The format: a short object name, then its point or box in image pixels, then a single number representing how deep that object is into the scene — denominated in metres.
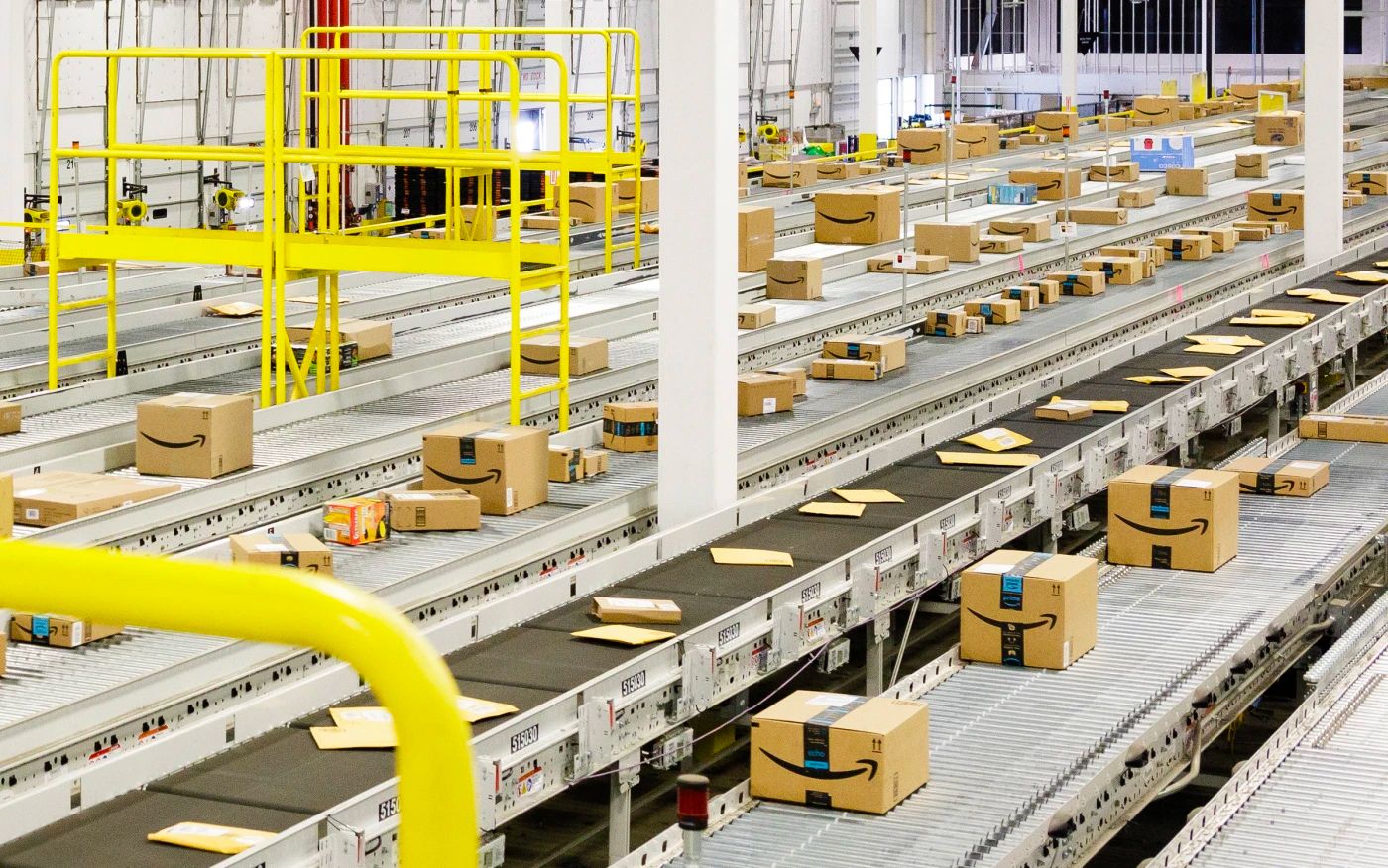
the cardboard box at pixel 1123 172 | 21.11
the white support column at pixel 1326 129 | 16.28
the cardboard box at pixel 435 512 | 8.69
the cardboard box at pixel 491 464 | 8.92
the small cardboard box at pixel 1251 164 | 21.75
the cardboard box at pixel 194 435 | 9.07
